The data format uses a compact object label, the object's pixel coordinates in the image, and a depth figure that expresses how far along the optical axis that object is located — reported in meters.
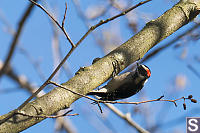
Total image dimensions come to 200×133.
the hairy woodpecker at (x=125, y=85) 7.37
